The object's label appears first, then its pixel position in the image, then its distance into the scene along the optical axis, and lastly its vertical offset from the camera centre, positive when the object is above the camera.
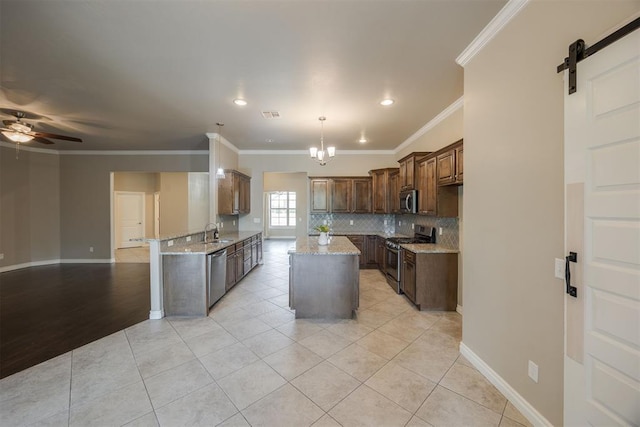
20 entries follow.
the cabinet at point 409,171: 4.33 +0.77
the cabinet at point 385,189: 5.76 +0.54
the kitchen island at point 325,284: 3.29 -1.00
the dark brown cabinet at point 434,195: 3.59 +0.25
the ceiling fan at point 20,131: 3.76 +1.28
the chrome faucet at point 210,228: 4.29 -0.32
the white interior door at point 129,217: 8.68 -0.20
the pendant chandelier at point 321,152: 3.98 +1.02
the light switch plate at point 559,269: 1.49 -0.37
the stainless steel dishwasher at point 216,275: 3.48 -0.98
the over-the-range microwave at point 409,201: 4.28 +0.18
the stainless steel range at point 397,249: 4.22 -0.71
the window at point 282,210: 11.67 +0.06
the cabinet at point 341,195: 6.20 +0.43
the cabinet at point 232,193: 5.06 +0.41
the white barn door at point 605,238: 1.13 -0.14
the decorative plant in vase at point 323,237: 3.72 -0.41
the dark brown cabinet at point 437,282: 3.56 -1.06
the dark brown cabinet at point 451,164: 3.07 +0.63
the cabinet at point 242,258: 4.24 -0.98
